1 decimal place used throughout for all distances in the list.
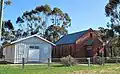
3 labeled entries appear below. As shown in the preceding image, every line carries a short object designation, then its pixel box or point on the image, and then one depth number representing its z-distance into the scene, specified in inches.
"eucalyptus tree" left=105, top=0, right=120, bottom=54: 968.2
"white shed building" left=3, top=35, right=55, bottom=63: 698.4
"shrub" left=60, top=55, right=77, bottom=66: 523.5
